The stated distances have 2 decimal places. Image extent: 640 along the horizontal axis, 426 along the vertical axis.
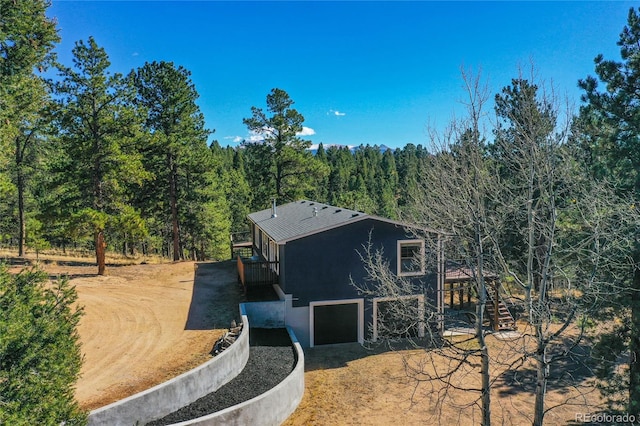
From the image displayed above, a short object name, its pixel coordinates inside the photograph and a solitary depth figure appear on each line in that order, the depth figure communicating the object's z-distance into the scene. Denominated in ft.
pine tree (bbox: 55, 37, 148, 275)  59.52
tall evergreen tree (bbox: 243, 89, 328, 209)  93.66
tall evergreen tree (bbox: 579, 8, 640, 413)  29.99
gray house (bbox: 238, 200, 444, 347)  49.60
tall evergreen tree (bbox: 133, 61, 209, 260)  78.54
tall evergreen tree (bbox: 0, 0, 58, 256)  30.86
